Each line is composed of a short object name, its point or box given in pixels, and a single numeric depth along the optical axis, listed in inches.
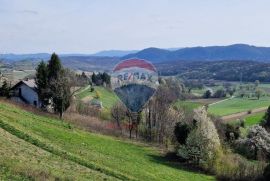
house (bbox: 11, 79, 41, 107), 2812.5
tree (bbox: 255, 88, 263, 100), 6135.8
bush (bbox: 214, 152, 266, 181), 1662.2
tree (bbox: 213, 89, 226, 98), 6201.3
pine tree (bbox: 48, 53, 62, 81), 2464.3
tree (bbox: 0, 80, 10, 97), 2460.1
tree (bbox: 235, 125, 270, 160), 2409.2
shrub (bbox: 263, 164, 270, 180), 1571.1
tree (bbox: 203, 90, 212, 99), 6033.5
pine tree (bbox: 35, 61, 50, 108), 2470.5
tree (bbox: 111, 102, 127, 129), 2869.1
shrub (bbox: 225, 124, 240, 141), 2674.7
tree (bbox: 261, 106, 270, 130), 3225.9
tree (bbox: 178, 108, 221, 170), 1819.6
